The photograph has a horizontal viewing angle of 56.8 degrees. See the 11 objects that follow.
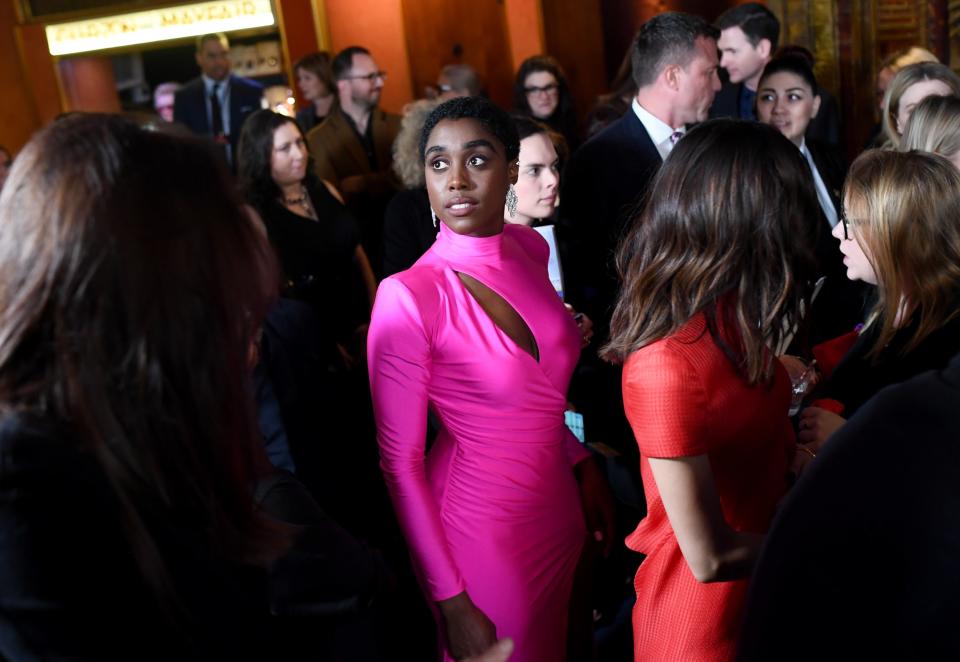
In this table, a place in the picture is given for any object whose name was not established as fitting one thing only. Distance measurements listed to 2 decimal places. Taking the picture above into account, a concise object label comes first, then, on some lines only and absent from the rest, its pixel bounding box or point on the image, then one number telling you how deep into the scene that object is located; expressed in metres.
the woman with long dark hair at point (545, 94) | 4.91
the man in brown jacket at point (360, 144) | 4.57
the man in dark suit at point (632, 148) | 2.72
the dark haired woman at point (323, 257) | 3.17
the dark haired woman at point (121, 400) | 0.73
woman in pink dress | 1.58
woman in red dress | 1.31
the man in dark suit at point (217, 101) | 6.11
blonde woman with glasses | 1.63
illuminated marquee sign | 6.80
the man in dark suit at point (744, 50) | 4.13
